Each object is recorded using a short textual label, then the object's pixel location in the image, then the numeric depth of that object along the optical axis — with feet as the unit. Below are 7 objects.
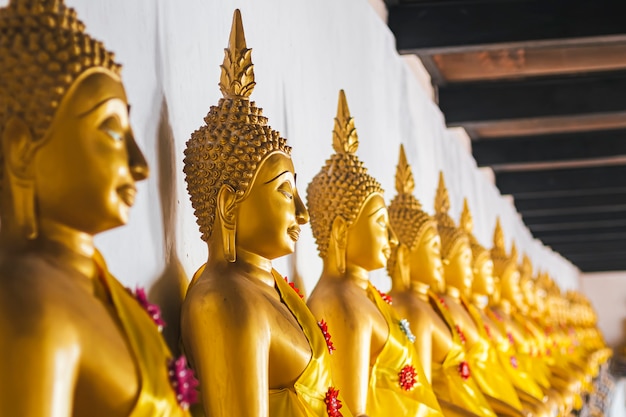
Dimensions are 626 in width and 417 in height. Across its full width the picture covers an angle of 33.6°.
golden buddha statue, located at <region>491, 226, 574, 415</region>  15.55
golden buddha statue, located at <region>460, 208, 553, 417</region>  13.50
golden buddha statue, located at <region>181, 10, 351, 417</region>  6.03
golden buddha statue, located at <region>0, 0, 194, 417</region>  4.51
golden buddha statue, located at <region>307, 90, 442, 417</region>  8.67
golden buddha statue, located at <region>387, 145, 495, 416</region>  10.73
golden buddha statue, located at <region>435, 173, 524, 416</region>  12.14
